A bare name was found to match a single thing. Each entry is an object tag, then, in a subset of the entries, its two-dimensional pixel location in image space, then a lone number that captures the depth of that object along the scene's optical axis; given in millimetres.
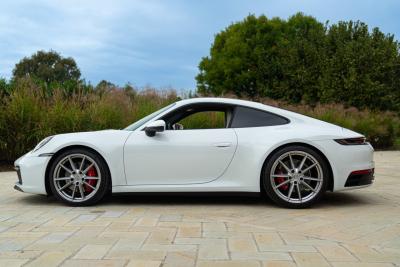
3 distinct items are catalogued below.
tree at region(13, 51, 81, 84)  65375
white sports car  5492
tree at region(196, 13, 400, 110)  23500
